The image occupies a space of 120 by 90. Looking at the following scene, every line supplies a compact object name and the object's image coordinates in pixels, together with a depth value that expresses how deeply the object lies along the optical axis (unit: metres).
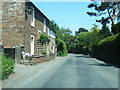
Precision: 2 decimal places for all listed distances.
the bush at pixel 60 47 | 29.70
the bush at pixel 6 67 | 5.50
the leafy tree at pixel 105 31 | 30.33
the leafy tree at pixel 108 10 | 21.83
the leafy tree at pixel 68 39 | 64.52
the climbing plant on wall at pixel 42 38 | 15.83
